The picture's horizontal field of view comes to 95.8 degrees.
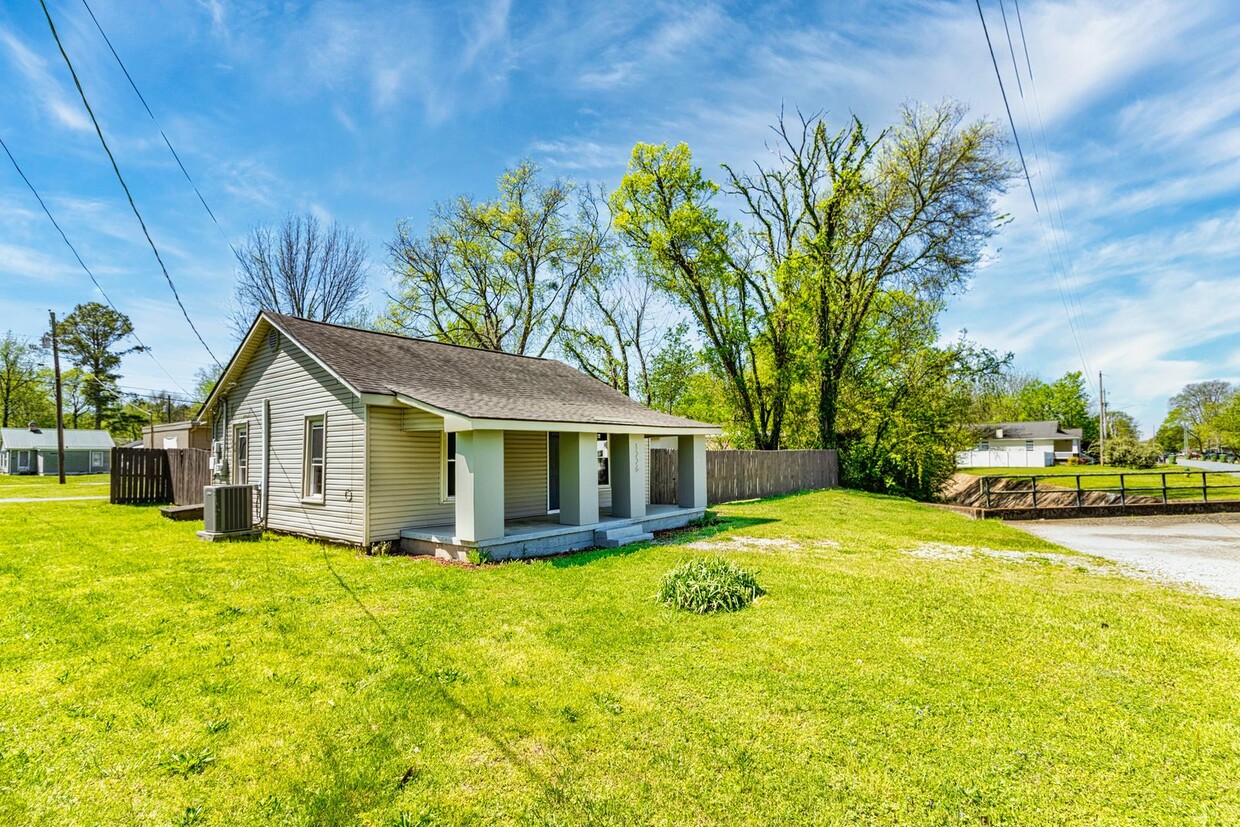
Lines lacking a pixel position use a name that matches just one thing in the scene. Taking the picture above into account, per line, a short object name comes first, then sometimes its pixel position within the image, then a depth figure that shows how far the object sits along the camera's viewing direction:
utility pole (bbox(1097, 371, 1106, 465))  36.91
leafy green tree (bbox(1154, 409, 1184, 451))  78.16
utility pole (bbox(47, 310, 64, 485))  26.92
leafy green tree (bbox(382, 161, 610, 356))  27.69
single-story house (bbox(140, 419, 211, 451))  20.53
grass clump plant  6.42
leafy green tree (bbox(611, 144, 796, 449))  23.33
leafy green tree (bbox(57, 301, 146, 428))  40.91
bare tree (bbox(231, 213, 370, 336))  26.73
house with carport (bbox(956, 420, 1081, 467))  47.94
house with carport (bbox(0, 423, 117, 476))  40.31
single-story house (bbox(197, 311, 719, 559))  9.33
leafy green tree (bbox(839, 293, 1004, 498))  22.34
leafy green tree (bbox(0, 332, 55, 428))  47.12
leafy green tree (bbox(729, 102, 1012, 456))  22.20
